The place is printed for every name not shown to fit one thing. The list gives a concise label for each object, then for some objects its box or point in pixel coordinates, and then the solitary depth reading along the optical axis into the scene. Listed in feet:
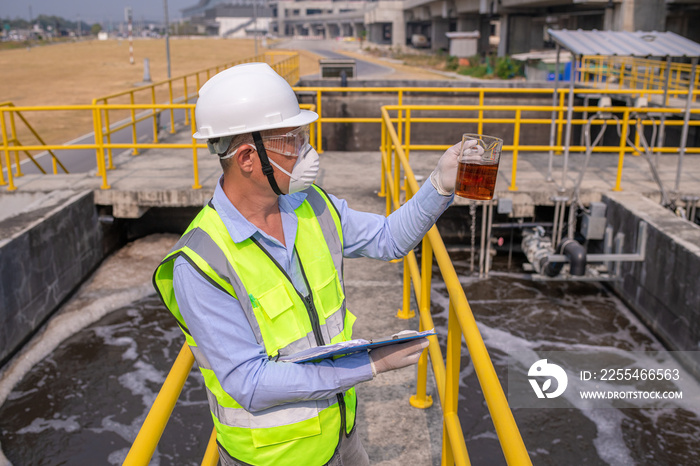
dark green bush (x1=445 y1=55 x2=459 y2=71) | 130.11
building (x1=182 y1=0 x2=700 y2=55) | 72.90
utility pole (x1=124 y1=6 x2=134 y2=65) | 120.37
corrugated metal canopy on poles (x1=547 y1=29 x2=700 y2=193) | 24.89
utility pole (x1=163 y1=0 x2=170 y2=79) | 73.08
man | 5.01
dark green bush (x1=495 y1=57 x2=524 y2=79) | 99.71
